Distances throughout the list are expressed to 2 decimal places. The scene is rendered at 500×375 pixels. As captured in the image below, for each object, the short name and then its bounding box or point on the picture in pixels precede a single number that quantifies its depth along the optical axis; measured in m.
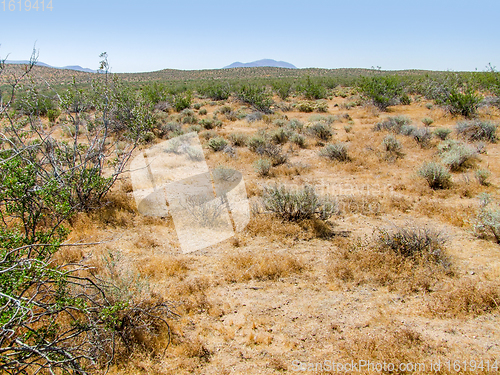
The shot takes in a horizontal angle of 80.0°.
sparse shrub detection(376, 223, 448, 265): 4.45
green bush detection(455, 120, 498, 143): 10.72
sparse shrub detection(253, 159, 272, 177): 8.83
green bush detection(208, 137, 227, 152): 11.44
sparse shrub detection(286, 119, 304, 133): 13.52
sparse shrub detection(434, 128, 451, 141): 11.10
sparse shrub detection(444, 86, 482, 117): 13.97
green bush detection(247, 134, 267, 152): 10.98
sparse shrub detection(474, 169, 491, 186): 7.38
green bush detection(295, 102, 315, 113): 19.83
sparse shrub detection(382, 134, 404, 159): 10.04
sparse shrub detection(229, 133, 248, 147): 12.07
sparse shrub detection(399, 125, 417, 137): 11.59
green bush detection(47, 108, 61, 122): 16.34
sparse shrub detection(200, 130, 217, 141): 13.12
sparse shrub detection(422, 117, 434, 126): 13.55
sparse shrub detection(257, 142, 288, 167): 9.84
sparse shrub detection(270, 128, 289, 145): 12.05
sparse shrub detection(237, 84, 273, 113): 19.72
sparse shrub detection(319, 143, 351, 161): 9.82
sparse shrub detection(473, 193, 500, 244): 4.97
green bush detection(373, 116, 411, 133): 12.50
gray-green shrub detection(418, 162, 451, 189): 7.34
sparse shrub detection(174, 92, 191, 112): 19.58
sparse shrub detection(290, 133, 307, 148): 11.59
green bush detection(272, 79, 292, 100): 26.03
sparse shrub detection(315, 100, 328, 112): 19.75
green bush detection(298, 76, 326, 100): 25.72
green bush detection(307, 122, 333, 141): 12.36
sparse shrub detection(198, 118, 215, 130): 15.29
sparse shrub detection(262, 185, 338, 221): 5.96
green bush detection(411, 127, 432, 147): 10.70
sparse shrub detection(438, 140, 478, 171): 8.41
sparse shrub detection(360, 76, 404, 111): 18.28
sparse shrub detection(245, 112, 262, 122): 16.47
